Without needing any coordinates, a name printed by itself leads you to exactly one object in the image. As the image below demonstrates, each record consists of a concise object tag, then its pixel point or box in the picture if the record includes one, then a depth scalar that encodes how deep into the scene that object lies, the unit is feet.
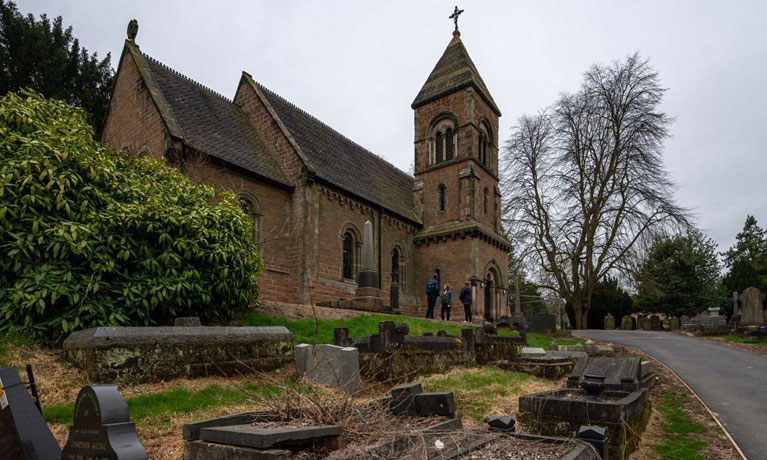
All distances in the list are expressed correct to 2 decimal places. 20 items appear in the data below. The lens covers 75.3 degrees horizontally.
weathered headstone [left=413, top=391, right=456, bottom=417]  17.04
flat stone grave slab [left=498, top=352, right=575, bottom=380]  33.68
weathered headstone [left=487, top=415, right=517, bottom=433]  16.16
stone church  56.49
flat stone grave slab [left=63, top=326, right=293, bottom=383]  21.21
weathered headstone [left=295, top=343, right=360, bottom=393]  24.96
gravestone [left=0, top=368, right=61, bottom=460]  12.03
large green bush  24.02
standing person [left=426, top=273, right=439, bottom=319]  61.16
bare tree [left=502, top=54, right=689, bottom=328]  92.53
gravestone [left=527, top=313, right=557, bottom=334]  63.52
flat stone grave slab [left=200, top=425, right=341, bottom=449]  11.79
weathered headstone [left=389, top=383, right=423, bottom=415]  17.71
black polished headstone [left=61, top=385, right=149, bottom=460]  11.28
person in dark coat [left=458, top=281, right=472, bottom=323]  62.69
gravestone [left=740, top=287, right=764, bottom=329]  64.85
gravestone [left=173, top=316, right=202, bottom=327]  25.57
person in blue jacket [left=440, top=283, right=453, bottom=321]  63.52
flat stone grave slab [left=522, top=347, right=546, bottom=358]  37.92
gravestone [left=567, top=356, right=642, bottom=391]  23.76
